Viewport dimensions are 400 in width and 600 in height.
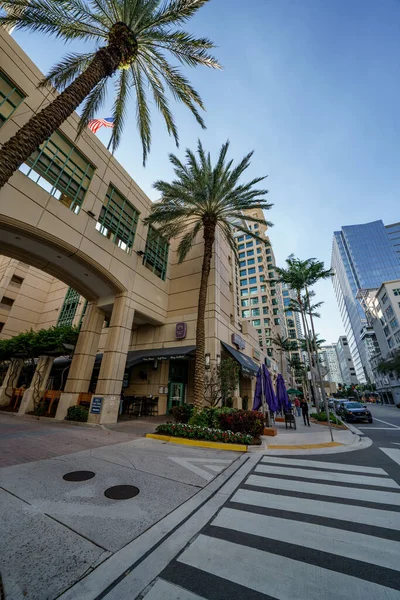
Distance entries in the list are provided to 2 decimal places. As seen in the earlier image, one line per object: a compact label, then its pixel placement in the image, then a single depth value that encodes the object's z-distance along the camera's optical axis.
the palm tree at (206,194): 15.52
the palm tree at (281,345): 53.49
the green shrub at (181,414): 12.11
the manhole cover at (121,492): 4.38
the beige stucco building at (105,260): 11.88
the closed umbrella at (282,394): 16.77
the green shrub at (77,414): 13.68
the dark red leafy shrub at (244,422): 9.70
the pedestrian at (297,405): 27.85
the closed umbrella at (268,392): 13.44
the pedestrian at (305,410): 17.64
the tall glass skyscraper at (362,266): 104.81
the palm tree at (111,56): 7.19
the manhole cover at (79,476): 5.16
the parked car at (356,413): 18.86
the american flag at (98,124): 15.38
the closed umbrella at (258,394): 13.22
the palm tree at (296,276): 26.69
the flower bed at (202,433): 9.07
